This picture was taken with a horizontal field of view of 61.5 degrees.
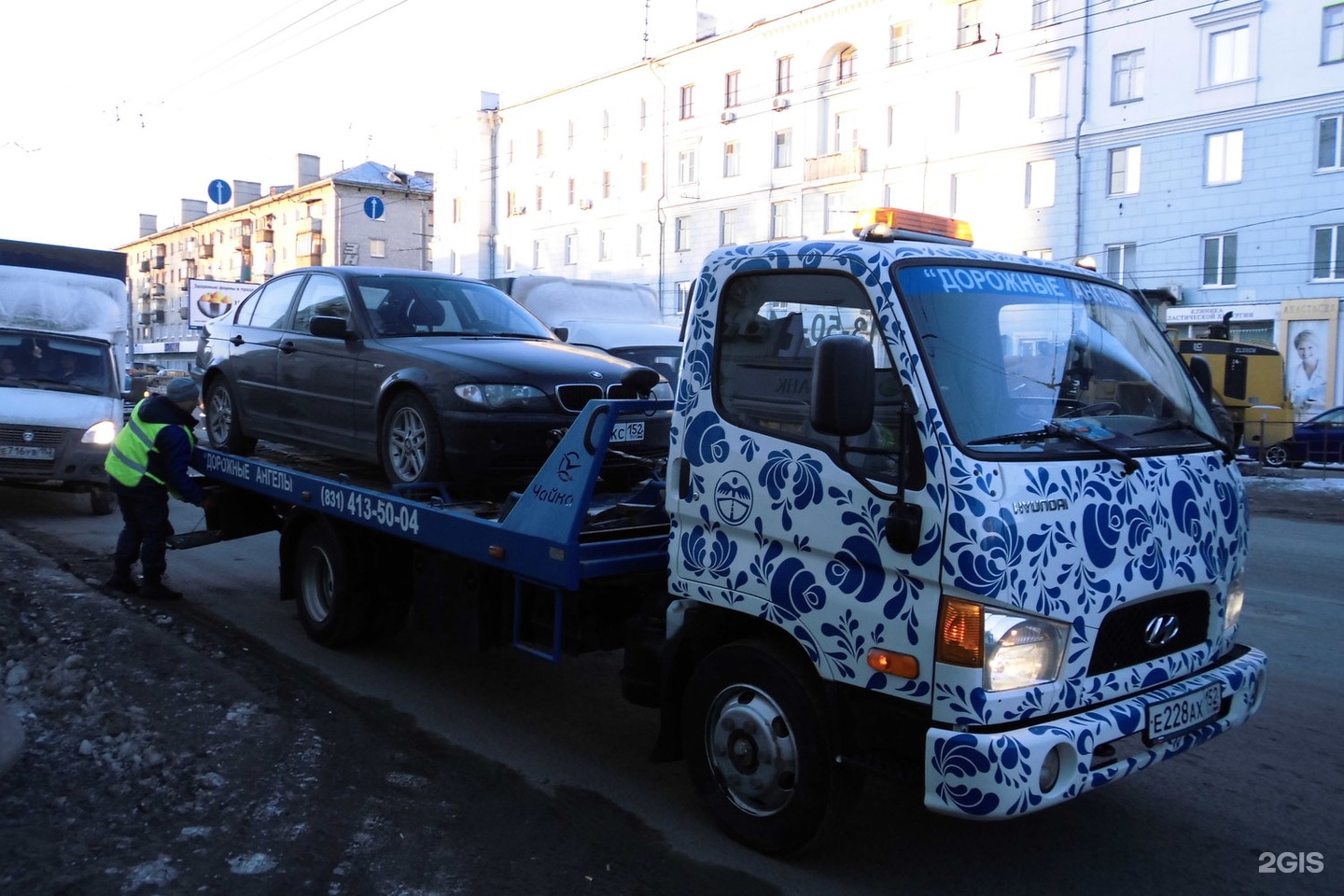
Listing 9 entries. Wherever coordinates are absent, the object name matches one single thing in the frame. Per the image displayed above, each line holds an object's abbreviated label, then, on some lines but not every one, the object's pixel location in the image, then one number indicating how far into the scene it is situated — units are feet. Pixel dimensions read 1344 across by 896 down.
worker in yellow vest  25.93
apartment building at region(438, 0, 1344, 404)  94.79
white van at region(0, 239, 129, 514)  38.40
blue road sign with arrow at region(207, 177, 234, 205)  91.04
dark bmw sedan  19.84
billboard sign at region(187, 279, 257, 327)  113.19
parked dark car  70.85
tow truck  11.30
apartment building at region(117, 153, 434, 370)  210.59
